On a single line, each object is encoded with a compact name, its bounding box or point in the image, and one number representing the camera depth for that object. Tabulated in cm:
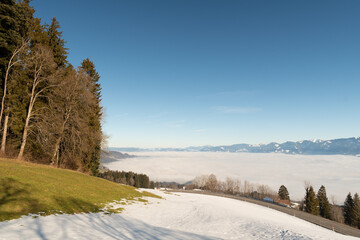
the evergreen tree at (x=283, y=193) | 8841
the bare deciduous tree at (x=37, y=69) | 2114
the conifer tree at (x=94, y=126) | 3067
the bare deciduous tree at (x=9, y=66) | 1966
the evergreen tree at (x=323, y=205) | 6156
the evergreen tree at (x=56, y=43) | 2750
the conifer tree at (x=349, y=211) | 5775
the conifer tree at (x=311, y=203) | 5952
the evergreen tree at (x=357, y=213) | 5620
